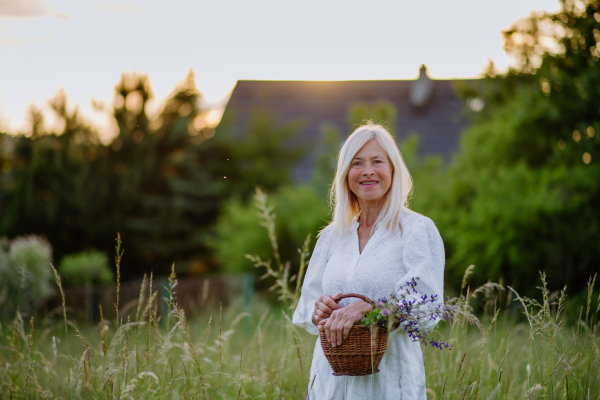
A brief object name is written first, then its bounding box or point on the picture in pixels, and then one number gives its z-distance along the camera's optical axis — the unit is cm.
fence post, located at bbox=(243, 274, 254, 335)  828
